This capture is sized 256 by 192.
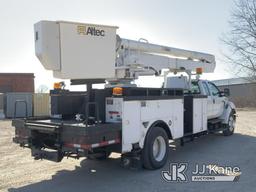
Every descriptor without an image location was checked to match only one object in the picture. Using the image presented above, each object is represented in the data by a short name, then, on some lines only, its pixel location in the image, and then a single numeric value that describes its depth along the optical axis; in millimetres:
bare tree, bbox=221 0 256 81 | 24410
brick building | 24029
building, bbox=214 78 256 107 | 25383
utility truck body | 4302
